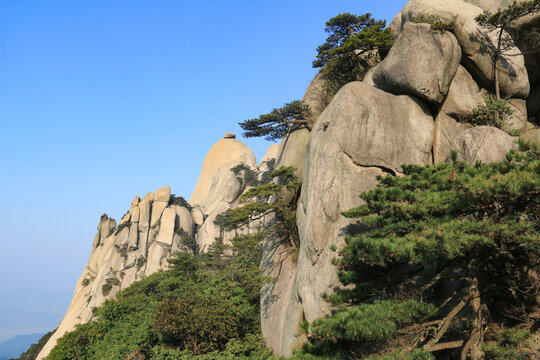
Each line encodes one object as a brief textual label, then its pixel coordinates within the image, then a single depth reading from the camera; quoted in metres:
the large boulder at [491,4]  17.66
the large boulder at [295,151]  19.23
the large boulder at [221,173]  56.28
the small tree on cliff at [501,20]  13.88
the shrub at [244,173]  55.93
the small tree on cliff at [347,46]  16.67
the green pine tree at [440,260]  7.19
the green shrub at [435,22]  14.40
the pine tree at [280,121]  19.58
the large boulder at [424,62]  14.30
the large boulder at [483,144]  11.78
